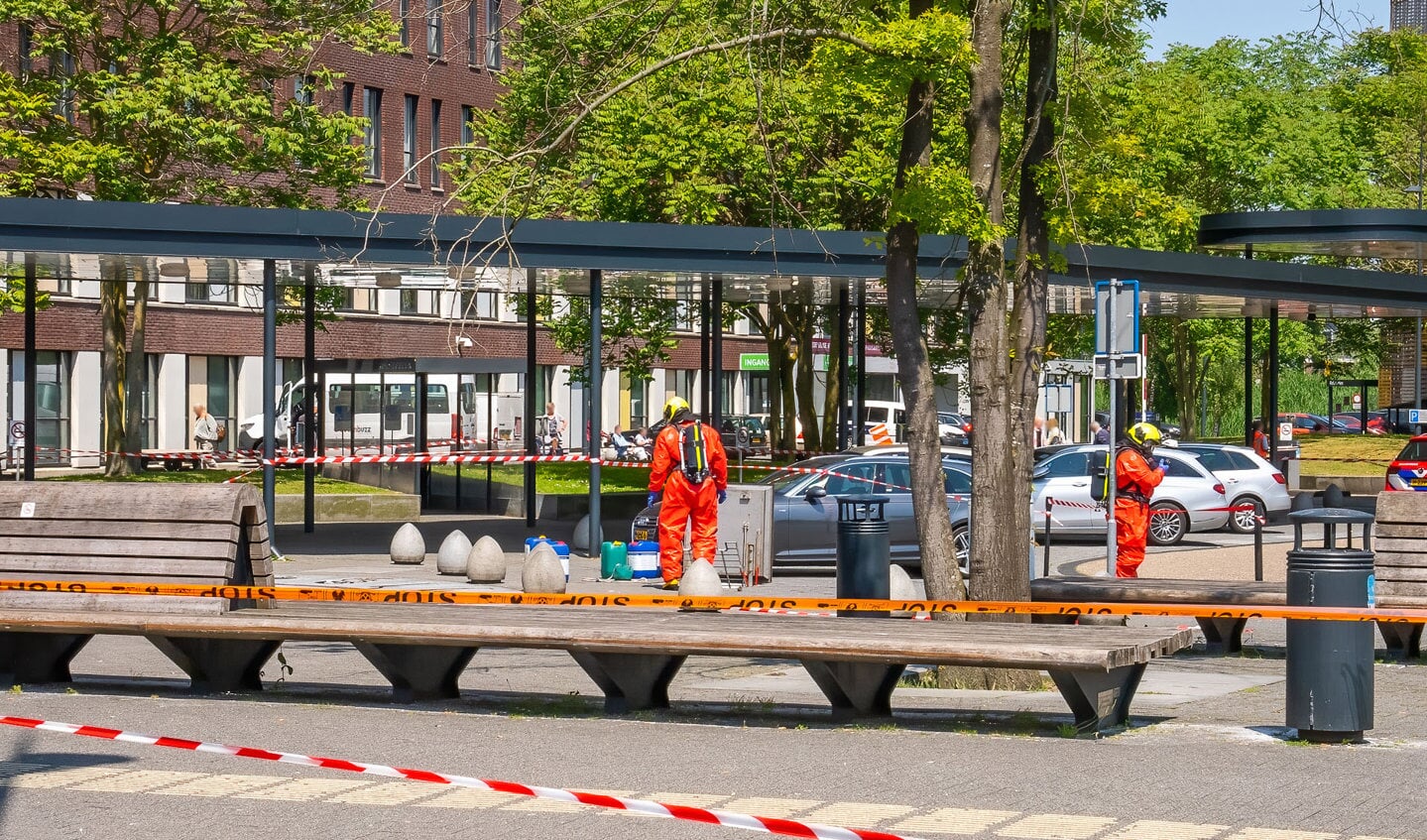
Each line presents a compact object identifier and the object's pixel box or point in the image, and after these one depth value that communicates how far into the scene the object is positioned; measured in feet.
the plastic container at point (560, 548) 63.99
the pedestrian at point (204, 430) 164.66
